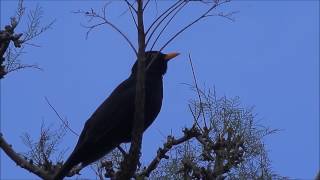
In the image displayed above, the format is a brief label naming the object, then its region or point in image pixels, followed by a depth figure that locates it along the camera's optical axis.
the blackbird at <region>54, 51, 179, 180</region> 9.84
